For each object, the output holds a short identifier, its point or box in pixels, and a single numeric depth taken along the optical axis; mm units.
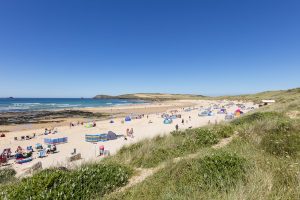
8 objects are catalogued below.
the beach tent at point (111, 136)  21350
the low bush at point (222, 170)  3785
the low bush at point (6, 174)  6527
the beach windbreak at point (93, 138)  20609
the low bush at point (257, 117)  10599
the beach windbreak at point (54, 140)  20297
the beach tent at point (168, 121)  32594
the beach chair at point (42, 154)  16039
